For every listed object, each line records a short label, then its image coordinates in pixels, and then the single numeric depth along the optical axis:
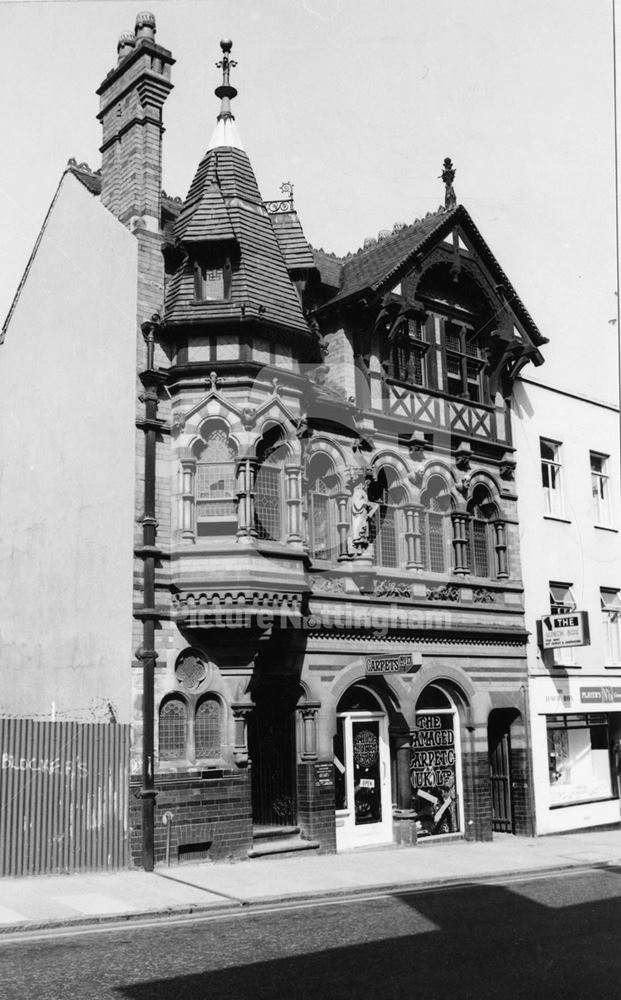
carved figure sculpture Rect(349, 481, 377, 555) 20.33
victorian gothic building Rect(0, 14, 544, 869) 17.59
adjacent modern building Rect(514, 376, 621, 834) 23.45
